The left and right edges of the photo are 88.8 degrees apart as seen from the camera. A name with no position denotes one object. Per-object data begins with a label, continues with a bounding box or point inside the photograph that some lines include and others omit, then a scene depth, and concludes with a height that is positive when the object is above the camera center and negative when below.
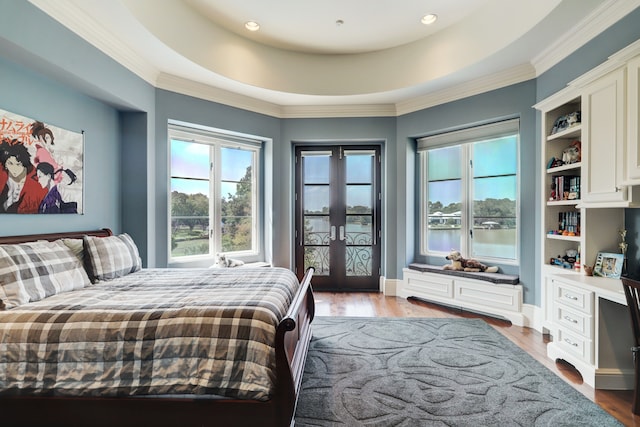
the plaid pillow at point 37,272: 1.99 -0.41
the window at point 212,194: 4.26 +0.25
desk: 2.32 -0.90
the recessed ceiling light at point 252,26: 3.70 +2.13
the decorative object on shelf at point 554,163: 3.14 +0.48
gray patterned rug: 2.02 -1.26
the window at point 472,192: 4.10 +0.27
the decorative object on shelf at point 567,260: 3.03 -0.46
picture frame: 2.52 -0.42
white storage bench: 3.78 -1.00
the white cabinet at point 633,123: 2.16 +0.60
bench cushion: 3.81 -0.79
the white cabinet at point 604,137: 2.31 +0.57
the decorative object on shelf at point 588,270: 2.67 -0.47
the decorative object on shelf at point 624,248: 2.50 -0.27
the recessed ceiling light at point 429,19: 3.57 +2.14
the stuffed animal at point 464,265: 4.20 -0.69
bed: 1.69 -0.82
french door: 5.30 -0.14
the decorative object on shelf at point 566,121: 2.91 +0.83
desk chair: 1.94 -0.65
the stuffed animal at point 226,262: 4.24 -0.66
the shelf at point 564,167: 2.79 +0.40
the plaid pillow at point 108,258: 2.67 -0.40
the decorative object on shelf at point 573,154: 2.96 +0.54
